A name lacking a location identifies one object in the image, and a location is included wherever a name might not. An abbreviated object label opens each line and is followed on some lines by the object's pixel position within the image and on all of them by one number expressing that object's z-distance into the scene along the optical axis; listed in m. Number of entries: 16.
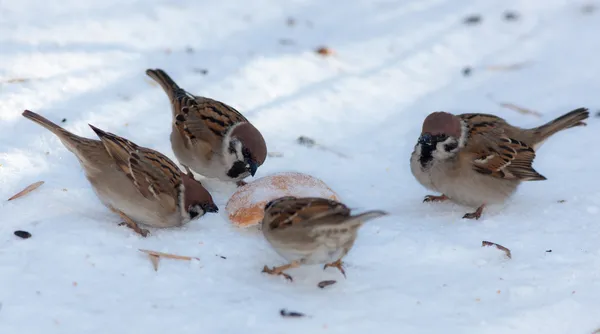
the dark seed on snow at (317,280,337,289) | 7.03
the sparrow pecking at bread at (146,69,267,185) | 8.86
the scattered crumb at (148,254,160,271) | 7.04
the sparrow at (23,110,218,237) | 7.75
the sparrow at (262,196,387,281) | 6.62
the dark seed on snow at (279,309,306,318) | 6.41
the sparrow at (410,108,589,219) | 8.54
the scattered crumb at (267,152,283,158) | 10.02
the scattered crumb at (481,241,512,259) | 7.73
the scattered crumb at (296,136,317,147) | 10.37
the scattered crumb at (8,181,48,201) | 7.95
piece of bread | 7.93
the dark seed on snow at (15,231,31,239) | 7.22
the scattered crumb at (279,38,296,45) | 13.02
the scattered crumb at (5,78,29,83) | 10.39
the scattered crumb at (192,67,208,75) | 11.82
